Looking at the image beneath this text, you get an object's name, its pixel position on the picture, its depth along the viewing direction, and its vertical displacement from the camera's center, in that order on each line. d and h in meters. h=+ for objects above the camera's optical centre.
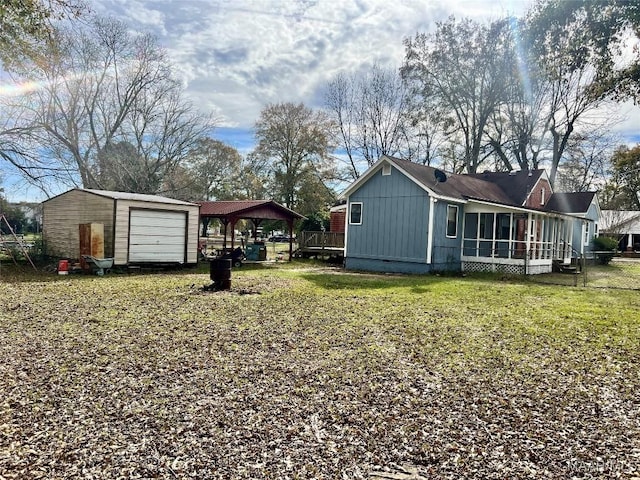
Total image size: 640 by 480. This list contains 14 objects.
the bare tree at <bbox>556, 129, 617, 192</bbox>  29.64 +6.85
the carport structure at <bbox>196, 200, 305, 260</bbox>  18.68 +1.20
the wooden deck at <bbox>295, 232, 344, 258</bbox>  22.05 -0.14
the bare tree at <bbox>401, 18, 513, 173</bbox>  28.08 +11.73
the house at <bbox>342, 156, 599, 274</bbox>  16.09 +0.79
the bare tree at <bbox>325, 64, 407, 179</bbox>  32.50 +10.16
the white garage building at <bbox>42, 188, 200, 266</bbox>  14.34 +0.31
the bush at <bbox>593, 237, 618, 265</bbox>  27.25 +0.41
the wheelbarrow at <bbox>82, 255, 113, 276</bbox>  13.62 -0.94
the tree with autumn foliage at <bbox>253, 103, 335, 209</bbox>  36.69 +7.92
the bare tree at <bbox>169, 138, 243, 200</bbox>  29.58 +5.34
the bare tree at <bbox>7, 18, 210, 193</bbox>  21.19 +6.92
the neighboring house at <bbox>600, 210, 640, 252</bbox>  36.62 +2.15
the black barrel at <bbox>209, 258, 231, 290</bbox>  10.67 -0.88
